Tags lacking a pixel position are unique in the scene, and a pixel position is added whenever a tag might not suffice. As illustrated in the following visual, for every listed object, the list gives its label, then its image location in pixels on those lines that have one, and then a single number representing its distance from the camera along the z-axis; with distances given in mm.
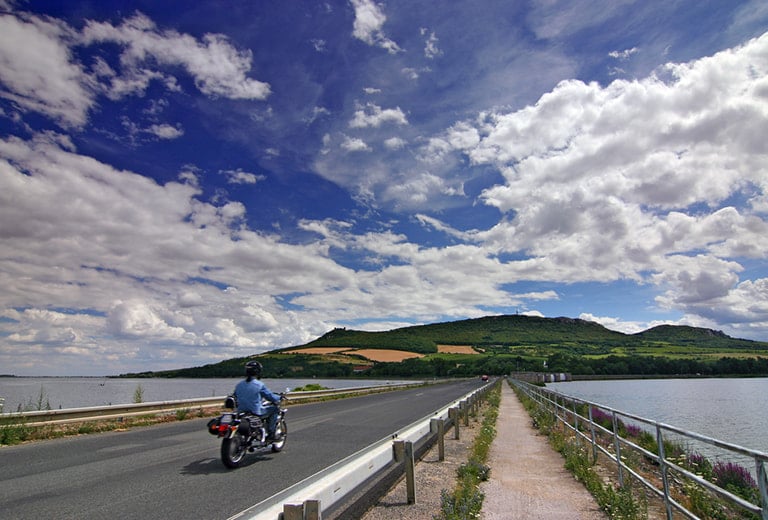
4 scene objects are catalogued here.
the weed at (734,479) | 7446
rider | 9281
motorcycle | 8443
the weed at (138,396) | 19041
